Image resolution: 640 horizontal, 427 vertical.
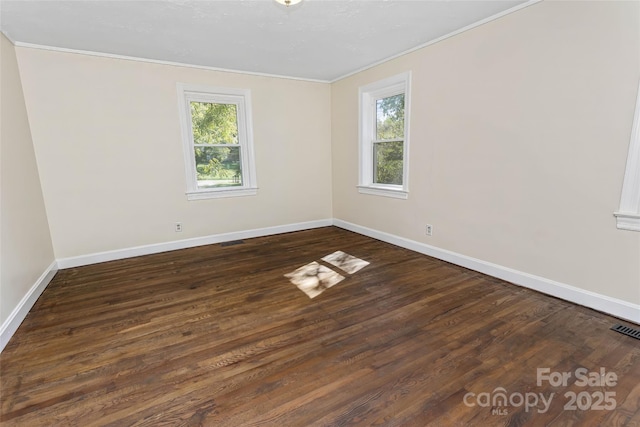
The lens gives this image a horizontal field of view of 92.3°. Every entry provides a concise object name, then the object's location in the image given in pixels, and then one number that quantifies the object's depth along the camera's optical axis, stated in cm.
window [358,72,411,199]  406
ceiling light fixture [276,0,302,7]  237
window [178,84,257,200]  430
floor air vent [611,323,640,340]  215
